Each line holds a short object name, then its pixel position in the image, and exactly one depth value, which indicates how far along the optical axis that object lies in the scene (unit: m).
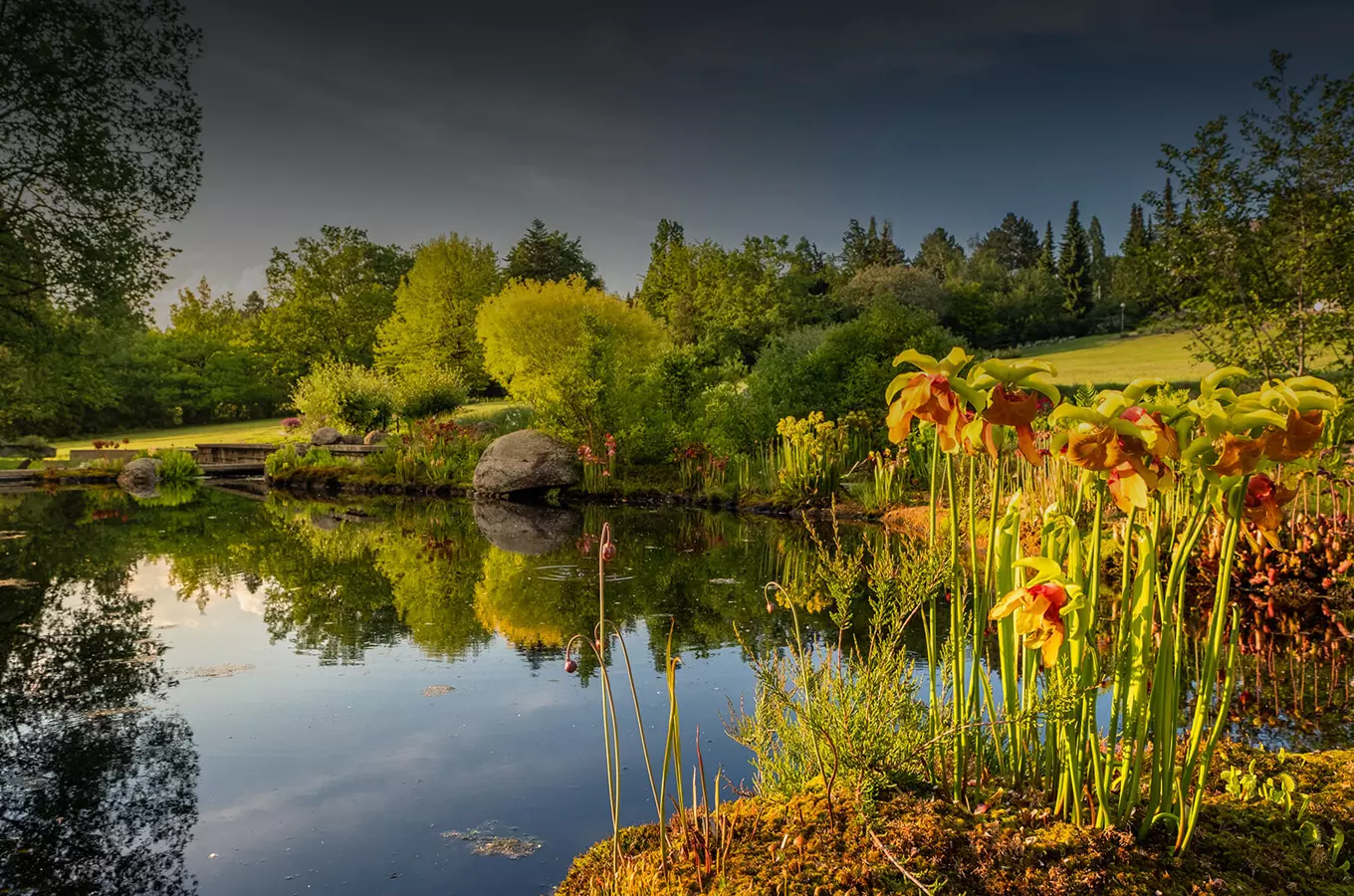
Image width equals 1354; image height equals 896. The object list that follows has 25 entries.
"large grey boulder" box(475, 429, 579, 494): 14.66
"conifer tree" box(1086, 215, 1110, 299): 64.75
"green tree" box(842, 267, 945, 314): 39.84
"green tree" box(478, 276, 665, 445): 26.50
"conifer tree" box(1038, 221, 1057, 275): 57.16
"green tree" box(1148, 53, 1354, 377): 10.20
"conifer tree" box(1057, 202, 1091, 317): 52.50
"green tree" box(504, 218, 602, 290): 45.00
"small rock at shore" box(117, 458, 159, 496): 18.55
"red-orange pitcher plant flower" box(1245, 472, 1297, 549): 1.82
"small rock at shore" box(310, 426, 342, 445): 22.09
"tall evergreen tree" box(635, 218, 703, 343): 39.66
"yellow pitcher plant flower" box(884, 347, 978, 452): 1.80
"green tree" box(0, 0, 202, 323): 12.48
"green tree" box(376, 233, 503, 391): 33.19
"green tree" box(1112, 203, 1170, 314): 11.58
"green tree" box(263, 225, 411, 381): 38.00
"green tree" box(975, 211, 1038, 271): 77.62
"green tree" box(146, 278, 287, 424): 36.16
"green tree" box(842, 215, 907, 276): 53.19
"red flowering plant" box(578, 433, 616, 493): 14.68
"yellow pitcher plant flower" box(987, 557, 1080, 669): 1.72
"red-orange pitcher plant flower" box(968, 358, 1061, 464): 1.77
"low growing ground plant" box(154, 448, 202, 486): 19.33
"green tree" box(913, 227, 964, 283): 65.19
